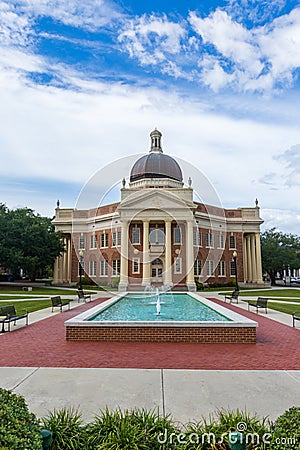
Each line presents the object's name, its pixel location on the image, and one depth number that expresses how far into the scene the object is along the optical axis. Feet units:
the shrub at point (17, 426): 9.63
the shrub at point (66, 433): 12.10
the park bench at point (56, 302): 62.07
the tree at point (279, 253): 214.69
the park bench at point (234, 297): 82.52
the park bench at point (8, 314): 42.39
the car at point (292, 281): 249.55
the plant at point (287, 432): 10.51
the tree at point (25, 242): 138.51
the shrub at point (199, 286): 146.77
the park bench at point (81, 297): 84.45
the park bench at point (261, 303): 59.11
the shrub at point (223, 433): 12.19
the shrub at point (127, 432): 12.04
